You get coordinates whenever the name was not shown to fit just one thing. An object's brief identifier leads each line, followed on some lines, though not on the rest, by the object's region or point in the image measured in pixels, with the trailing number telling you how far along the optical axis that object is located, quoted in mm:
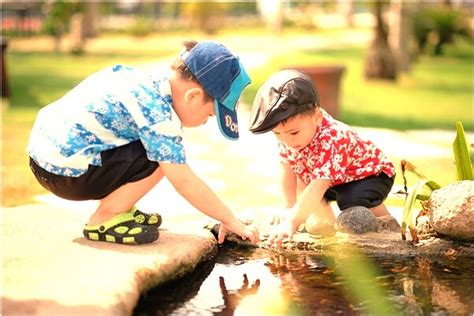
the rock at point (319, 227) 4016
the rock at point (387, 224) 4105
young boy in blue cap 3617
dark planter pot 9672
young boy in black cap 3859
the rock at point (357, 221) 4023
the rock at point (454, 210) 3781
